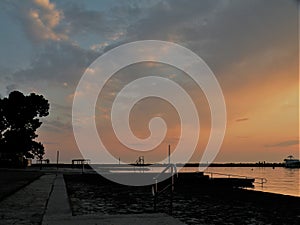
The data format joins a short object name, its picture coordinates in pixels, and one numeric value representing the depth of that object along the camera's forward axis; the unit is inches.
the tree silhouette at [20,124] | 1635.2
